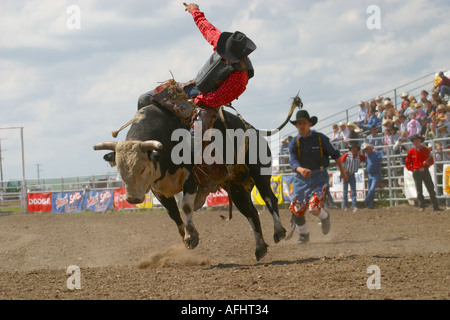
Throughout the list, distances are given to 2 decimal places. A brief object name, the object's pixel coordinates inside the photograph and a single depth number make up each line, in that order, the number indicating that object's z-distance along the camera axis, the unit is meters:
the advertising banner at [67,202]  21.50
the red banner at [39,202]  22.47
